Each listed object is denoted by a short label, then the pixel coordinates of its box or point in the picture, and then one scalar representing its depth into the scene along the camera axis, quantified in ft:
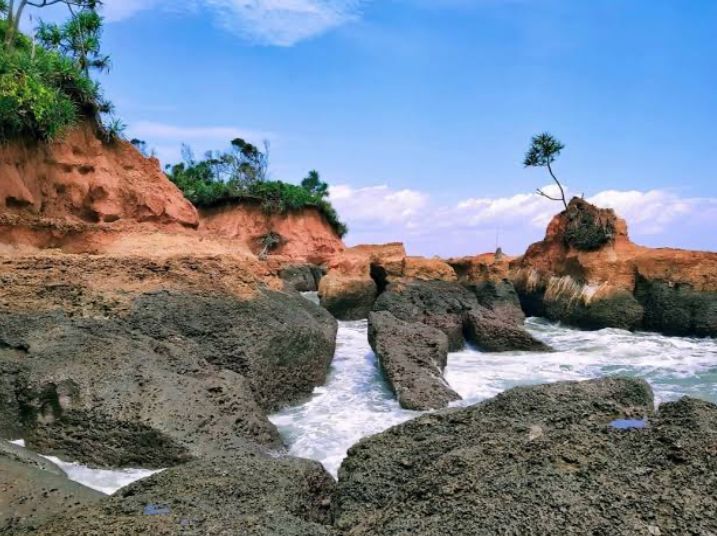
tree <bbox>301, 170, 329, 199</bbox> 139.85
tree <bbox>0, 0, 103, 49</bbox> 41.68
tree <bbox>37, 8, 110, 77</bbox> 59.36
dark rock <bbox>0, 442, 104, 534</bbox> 9.03
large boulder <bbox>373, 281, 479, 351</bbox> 40.14
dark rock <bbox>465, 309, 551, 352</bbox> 38.40
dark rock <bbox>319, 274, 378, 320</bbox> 52.60
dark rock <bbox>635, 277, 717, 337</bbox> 46.60
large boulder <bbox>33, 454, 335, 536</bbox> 8.02
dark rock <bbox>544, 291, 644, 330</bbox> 49.88
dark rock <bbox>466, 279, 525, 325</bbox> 54.70
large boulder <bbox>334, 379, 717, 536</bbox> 7.28
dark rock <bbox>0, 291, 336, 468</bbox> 14.61
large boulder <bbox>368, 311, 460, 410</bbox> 22.85
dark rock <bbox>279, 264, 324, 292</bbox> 87.22
